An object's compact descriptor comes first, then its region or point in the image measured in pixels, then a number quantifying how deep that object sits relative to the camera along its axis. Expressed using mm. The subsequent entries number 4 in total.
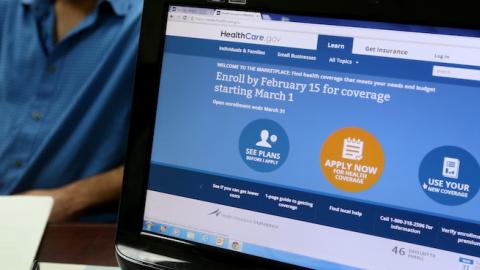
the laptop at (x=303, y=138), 804
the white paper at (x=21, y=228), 876
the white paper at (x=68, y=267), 992
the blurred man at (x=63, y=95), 1572
